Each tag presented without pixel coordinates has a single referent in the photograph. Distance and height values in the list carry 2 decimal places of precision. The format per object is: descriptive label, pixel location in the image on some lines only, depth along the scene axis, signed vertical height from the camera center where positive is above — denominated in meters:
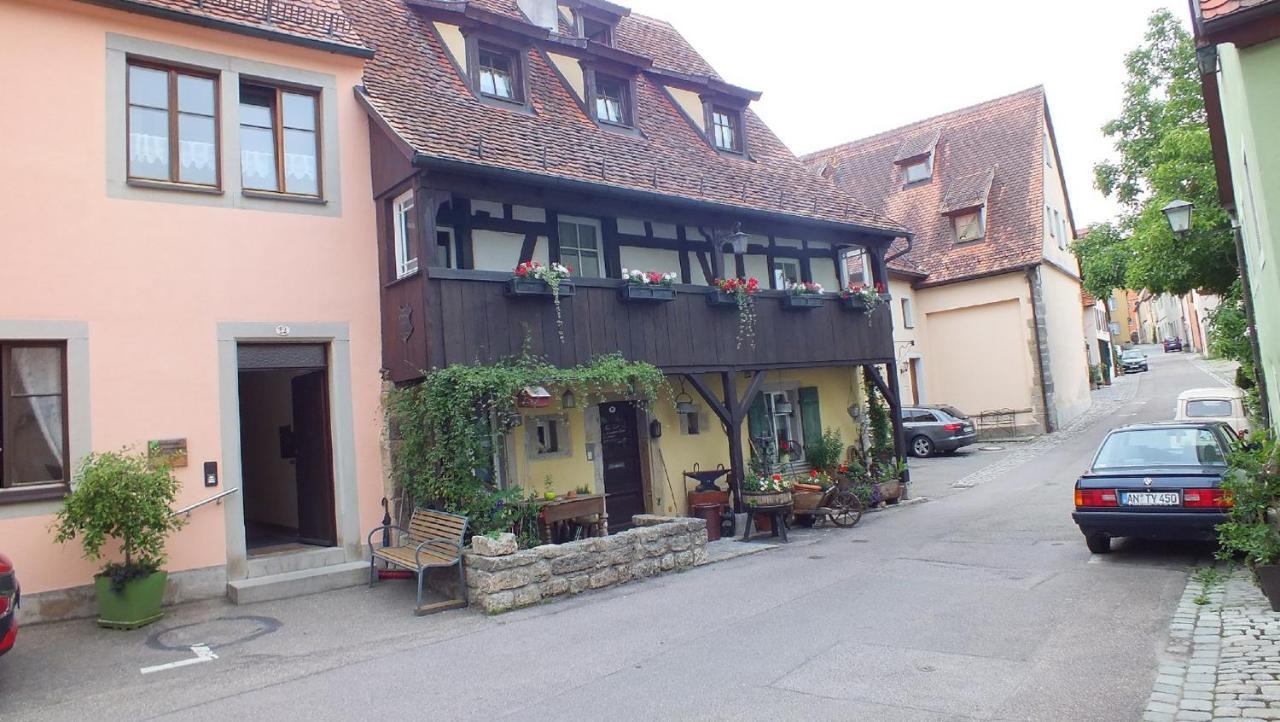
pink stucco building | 8.73 +2.21
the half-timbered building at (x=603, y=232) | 10.52 +2.99
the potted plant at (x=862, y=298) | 15.64 +2.01
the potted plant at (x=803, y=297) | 14.52 +1.95
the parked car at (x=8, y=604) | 6.11 -0.94
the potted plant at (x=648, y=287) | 11.84 +1.92
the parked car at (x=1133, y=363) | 50.31 +1.32
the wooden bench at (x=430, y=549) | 8.77 -1.18
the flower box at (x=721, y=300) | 13.21 +1.83
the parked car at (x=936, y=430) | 22.25 -0.77
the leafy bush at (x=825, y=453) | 16.31 -0.83
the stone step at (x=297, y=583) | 9.16 -1.46
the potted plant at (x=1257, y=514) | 6.78 -1.18
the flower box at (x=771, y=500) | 12.13 -1.22
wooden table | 10.77 -1.05
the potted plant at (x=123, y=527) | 8.11 -0.59
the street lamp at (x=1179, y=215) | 12.70 +2.48
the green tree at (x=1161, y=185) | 17.78 +4.52
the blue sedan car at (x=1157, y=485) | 8.58 -1.05
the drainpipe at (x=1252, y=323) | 13.07 +0.85
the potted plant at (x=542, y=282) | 10.50 +1.88
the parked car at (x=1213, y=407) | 16.52 -0.55
